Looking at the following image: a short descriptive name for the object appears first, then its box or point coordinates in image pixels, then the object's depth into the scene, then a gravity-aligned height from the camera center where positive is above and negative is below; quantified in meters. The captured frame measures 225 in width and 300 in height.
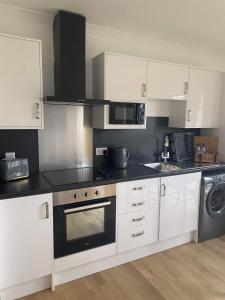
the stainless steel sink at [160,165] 2.82 -0.53
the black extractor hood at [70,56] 2.05 +0.61
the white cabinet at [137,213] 2.17 -0.90
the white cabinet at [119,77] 2.27 +0.47
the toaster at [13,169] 1.95 -0.42
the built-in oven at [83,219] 1.88 -0.85
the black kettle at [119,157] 2.52 -0.38
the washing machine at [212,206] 2.62 -0.98
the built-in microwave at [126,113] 2.36 +0.11
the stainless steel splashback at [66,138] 2.32 -0.17
